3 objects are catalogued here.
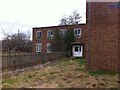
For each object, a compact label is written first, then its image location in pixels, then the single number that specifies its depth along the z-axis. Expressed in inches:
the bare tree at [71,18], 1049.8
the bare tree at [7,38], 575.1
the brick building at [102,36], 264.4
